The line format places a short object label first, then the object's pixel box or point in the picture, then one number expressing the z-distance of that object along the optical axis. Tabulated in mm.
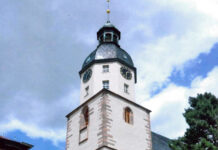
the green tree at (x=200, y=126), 18594
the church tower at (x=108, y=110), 25875
